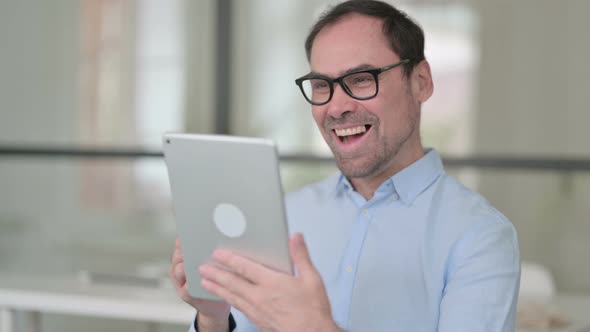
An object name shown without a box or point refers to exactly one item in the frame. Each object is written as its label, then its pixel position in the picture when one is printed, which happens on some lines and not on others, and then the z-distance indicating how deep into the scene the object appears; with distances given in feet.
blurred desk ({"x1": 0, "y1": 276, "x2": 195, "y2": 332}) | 9.19
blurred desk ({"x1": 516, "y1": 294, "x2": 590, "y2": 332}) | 8.63
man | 5.22
